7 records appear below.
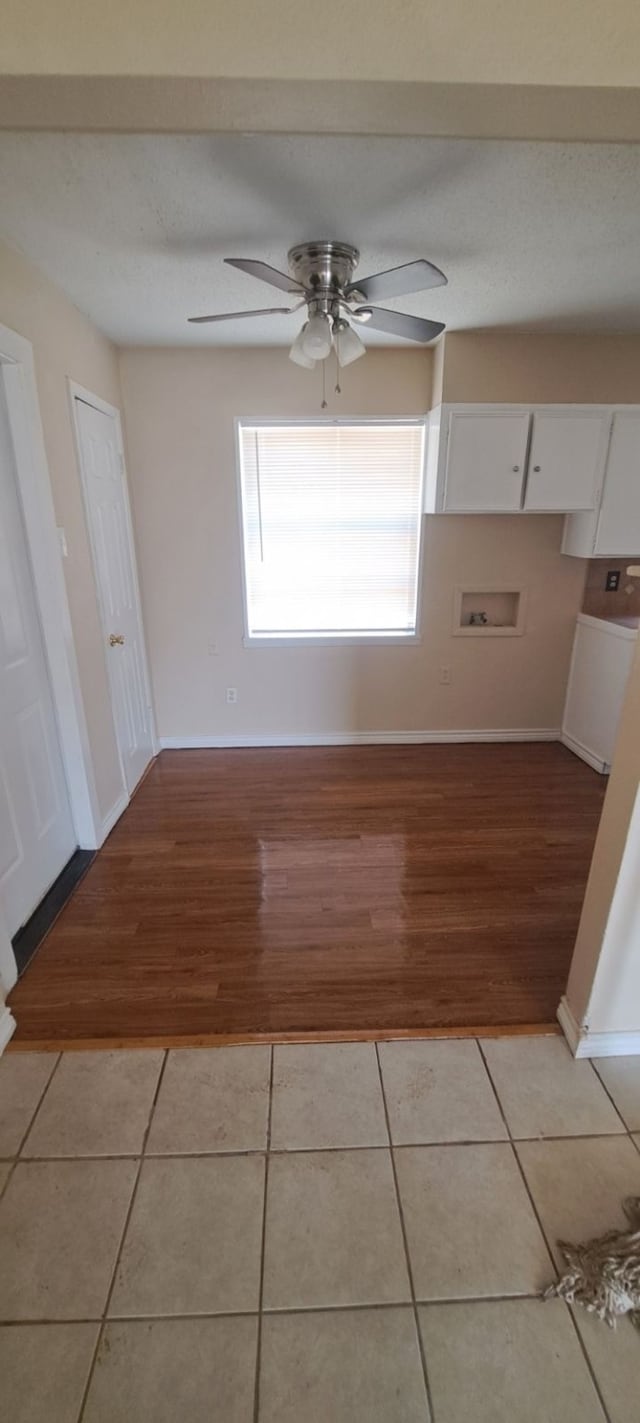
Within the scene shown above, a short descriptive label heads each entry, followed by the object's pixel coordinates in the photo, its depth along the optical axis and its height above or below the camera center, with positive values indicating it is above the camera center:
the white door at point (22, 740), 2.09 -0.84
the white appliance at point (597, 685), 3.27 -0.96
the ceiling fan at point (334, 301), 1.87 +0.75
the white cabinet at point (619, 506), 3.09 +0.12
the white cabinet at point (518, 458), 3.06 +0.37
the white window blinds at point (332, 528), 3.42 -0.01
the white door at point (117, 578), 2.78 -0.28
